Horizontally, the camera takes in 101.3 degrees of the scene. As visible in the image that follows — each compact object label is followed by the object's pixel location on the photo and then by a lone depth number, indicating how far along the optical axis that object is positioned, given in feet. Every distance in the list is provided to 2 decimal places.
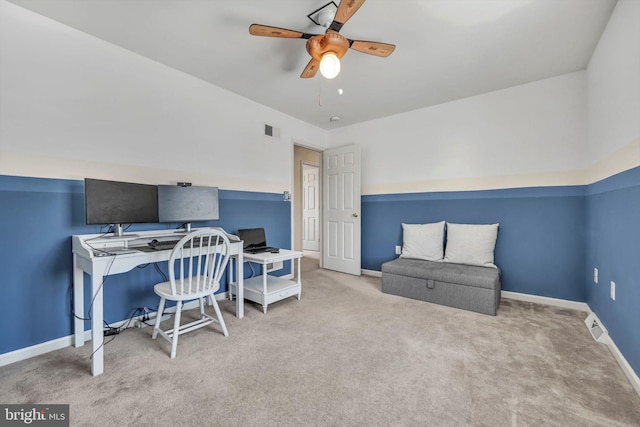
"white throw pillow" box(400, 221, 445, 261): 11.57
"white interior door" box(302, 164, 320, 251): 21.83
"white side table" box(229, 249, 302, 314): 9.09
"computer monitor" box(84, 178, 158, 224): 6.72
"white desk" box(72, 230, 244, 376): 5.76
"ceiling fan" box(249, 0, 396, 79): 6.15
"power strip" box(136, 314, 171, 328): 8.14
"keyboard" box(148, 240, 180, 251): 7.04
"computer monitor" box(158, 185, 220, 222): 8.33
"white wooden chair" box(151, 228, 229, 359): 6.52
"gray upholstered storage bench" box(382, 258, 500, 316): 9.04
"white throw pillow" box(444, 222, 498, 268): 10.48
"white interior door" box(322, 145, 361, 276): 14.28
